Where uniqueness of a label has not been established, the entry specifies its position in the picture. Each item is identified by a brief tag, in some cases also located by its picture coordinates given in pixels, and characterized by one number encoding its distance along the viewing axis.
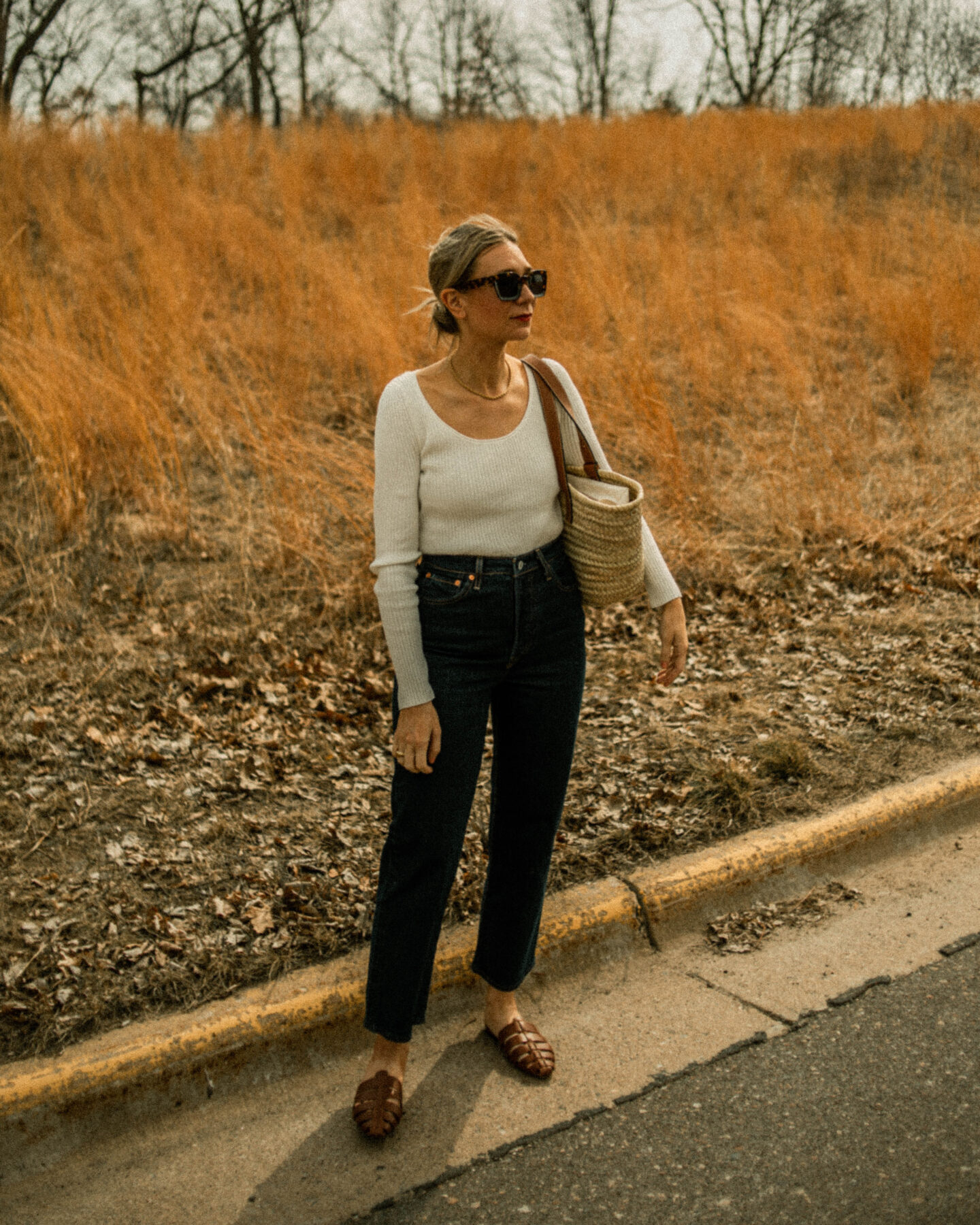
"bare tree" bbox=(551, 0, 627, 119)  31.28
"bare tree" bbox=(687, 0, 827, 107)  28.56
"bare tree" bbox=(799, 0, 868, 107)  28.83
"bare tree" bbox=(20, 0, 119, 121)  23.42
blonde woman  2.48
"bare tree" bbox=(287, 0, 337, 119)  24.56
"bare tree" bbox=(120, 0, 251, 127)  22.02
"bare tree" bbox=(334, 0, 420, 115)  34.88
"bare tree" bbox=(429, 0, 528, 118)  27.12
